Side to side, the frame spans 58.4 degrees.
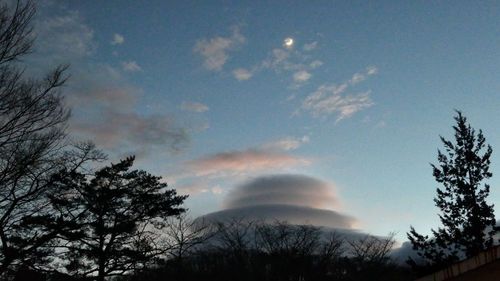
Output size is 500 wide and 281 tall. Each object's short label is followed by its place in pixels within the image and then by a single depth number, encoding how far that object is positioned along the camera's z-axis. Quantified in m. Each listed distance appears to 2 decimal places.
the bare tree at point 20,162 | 11.34
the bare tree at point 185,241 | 36.78
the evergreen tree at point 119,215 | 27.38
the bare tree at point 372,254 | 55.41
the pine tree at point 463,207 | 39.25
